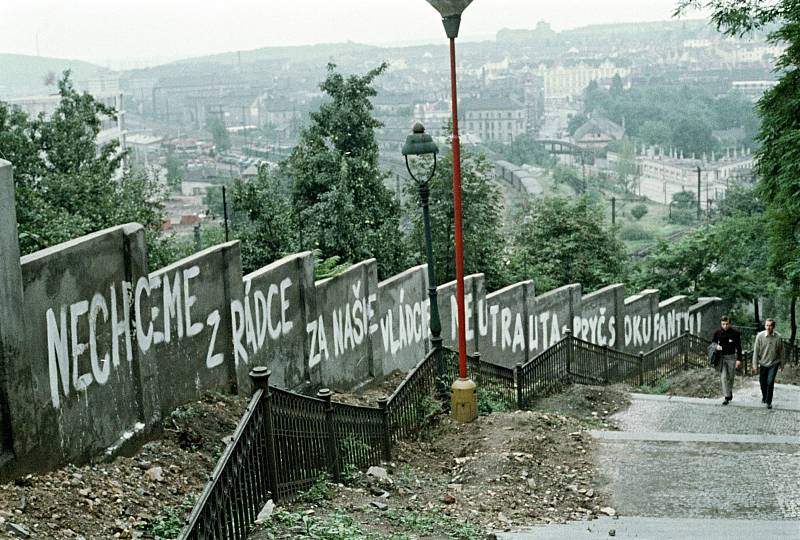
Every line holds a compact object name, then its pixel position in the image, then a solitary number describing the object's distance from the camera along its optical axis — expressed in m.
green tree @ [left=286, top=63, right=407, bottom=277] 27.30
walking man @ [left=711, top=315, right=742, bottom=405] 15.70
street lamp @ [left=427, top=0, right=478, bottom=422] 12.57
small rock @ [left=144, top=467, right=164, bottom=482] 8.70
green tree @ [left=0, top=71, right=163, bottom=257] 26.77
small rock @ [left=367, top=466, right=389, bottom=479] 9.98
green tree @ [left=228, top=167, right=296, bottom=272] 25.64
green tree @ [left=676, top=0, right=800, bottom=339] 23.34
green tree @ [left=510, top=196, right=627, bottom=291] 35.56
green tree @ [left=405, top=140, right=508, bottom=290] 30.38
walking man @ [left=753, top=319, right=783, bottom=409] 15.11
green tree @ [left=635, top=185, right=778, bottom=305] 35.84
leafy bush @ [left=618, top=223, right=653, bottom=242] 98.88
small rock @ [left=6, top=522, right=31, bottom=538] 6.54
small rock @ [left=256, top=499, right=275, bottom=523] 7.14
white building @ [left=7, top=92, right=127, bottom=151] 93.74
